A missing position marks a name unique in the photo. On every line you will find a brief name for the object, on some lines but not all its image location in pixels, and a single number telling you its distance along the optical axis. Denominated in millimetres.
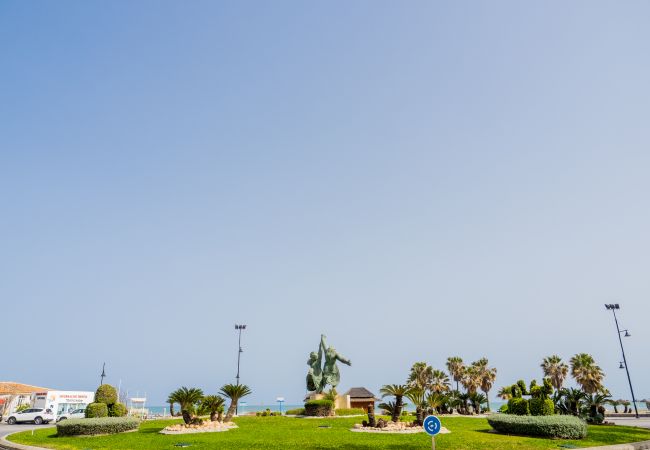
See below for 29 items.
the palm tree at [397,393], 31325
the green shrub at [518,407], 27688
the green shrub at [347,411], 43653
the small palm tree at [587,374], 60903
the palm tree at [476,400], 59312
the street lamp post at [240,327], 66750
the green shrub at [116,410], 32594
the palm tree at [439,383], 70488
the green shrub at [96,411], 30891
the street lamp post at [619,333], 52625
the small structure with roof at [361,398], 61597
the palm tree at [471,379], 71875
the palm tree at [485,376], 71750
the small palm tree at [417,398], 31875
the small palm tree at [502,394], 75638
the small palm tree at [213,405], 32184
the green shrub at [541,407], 27125
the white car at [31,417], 47031
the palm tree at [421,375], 72062
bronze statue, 48500
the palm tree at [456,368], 73812
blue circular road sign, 13672
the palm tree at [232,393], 33844
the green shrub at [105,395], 32688
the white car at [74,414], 46672
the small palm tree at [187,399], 30483
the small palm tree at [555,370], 65625
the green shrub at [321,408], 41625
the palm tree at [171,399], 31600
